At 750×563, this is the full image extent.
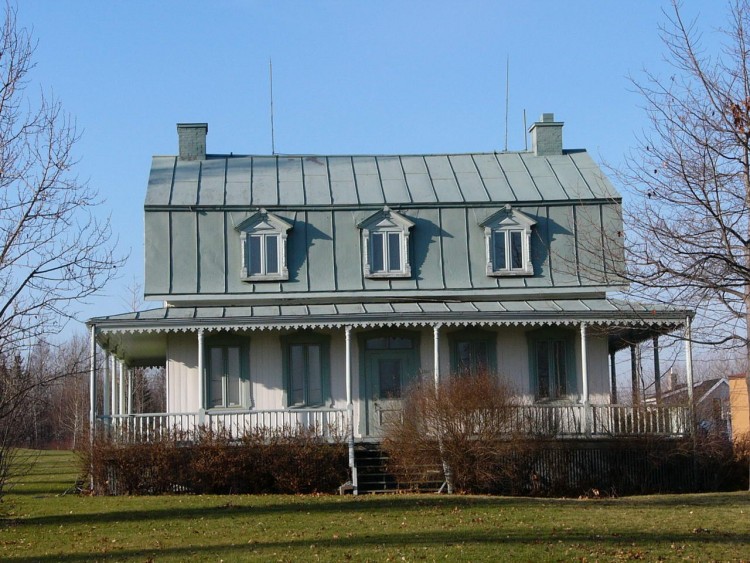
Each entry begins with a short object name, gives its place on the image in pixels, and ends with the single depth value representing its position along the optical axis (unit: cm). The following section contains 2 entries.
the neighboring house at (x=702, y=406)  2480
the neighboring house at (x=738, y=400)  4078
